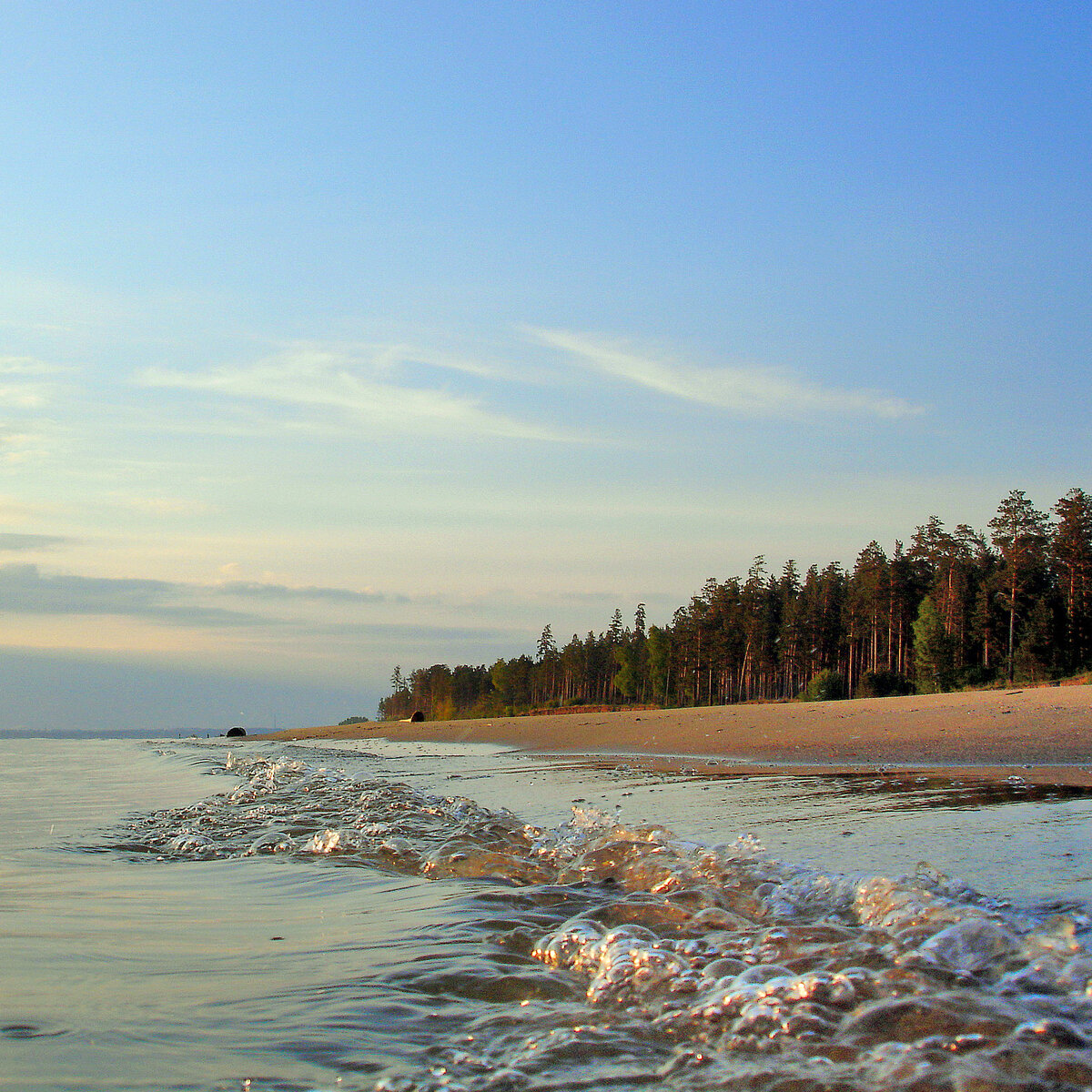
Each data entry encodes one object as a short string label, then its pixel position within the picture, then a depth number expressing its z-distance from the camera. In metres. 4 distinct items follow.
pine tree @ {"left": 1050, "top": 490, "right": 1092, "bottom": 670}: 55.66
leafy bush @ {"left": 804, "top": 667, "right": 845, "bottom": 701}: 54.16
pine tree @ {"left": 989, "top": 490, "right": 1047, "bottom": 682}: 56.31
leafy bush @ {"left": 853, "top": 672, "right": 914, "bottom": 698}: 52.16
